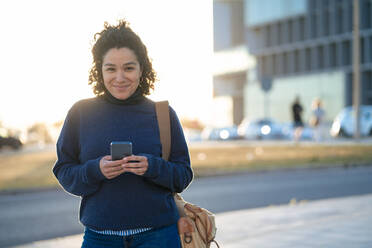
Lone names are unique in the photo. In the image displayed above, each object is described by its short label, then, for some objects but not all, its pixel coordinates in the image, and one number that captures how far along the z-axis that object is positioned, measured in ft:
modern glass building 196.85
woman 9.23
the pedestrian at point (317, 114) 88.17
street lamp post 89.61
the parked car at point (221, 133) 162.20
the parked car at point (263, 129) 150.41
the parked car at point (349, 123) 119.14
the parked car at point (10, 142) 139.13
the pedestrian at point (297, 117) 88.33
